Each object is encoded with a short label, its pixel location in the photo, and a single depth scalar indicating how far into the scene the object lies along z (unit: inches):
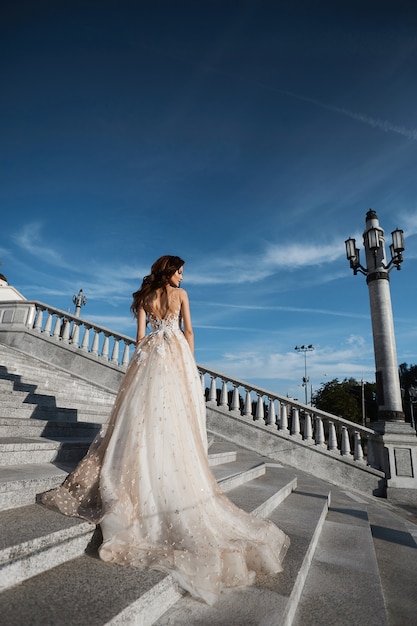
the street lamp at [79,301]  987.1
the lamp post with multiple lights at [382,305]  323.0
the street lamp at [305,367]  1921.8
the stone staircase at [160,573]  68.9
